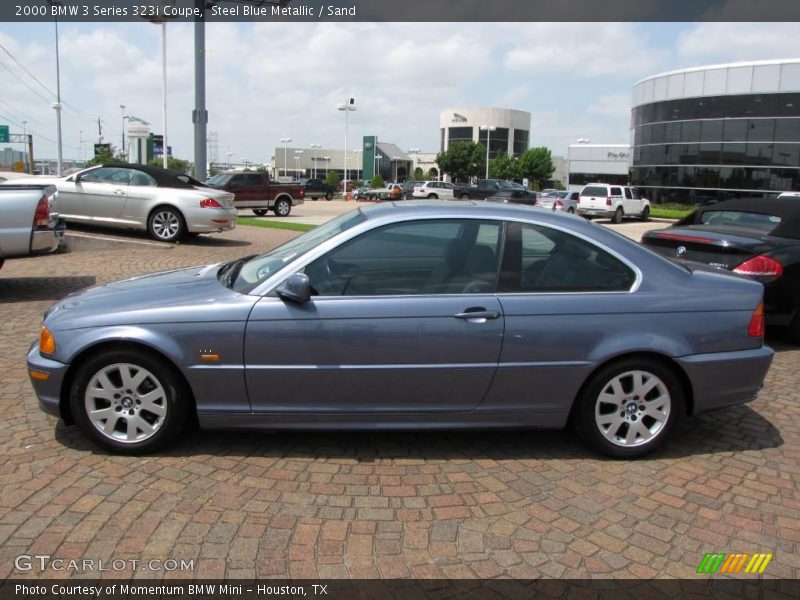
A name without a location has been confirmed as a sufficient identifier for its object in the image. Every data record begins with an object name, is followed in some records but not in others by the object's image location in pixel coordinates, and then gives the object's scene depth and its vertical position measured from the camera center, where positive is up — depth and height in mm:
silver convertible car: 12914 -205
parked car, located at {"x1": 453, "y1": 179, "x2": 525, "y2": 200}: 43481 +736
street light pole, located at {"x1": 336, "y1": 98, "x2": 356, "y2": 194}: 59531 +8180
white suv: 33938 +86
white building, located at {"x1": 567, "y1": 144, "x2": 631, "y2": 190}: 66625 +4086
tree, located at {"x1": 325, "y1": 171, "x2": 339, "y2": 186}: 88625 +2386
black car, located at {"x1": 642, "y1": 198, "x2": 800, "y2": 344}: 6566 -435
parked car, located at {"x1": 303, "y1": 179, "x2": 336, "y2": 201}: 50897 +521
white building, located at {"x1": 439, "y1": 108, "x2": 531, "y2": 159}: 117562 +13256
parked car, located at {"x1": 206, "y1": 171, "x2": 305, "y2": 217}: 25141 +110
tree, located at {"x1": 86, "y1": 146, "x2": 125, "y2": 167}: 64812 +3413
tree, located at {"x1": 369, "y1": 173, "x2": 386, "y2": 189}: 77125 +1712
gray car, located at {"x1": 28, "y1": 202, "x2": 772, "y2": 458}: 3791 -835
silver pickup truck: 8016 -410
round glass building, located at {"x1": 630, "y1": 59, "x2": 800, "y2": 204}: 39125 +4795
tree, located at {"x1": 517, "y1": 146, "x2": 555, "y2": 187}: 95938 +5413
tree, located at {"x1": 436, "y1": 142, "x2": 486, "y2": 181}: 95625 +5852
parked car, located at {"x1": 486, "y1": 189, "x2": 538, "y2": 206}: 37594 +270
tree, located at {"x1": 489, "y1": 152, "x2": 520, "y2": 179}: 97438 +4824
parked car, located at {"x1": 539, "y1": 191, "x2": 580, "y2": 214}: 34144 +96
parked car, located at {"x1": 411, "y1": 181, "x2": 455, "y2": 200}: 44531 +593
